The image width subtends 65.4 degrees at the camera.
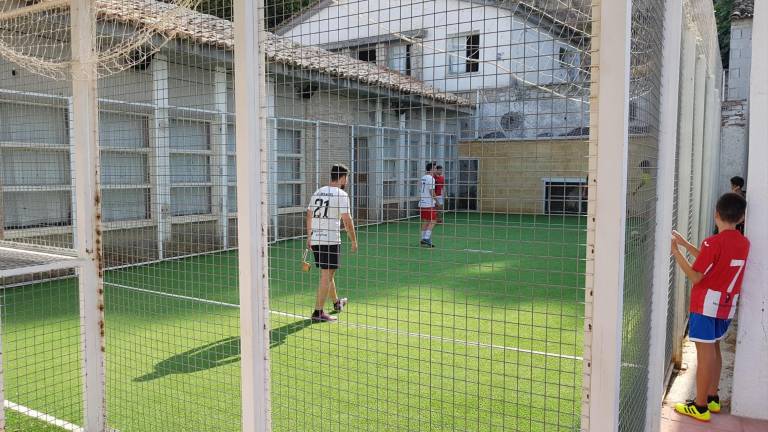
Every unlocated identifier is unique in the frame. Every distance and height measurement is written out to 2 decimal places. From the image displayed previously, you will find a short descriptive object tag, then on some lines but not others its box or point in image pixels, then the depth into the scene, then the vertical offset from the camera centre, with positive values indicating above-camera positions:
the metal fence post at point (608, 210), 1.72 -0.10
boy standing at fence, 3.70 -0.69
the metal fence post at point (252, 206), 2.36 -0.12
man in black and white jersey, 5.05 -0.56
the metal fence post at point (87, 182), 3.10 -0.02
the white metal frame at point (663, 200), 3.12 -0.13
